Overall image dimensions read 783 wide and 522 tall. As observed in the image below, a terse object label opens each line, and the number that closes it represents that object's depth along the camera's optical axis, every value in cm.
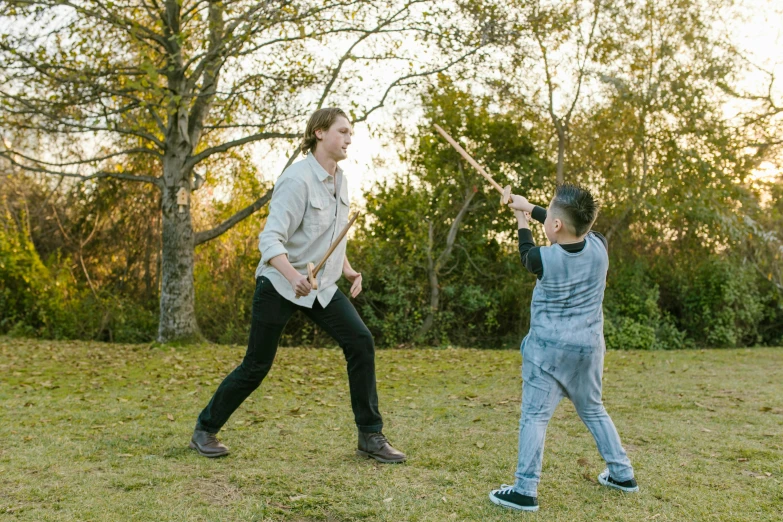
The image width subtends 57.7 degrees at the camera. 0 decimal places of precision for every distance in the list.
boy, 346
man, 413
